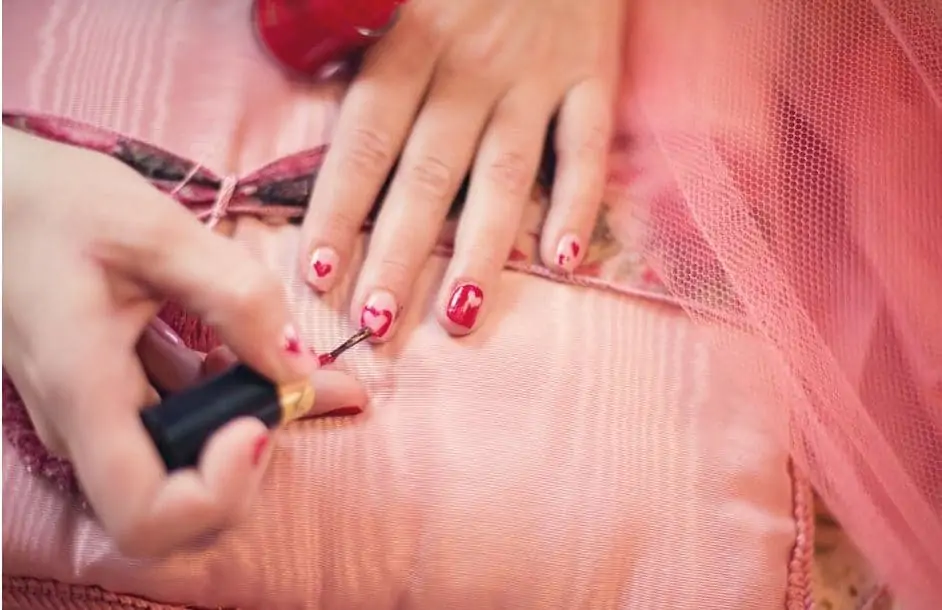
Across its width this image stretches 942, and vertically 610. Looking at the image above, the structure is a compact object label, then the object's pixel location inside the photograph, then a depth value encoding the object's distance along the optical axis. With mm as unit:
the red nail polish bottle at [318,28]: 527
